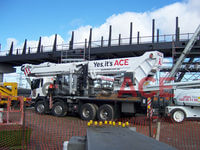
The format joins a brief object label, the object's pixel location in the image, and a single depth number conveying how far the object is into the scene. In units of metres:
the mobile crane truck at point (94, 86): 12.47
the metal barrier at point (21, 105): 9.34
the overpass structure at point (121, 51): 20.86
